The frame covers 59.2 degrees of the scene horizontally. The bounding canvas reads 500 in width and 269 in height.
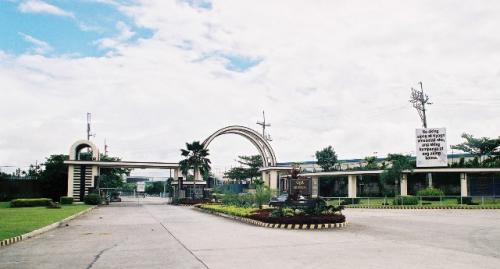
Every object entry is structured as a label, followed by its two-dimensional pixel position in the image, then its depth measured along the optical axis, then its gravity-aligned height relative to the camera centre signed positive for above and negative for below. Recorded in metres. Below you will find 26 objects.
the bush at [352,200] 41.63 -2.16
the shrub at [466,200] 34.55 -1.76
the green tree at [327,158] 69.44 +3.05
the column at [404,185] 40.59 -0.68
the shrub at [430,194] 36.69 -1.33
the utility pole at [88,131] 60.38 +6.09
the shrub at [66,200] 38.84 -2.17
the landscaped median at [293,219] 17.66 -1.75
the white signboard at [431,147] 37.97 +2.67
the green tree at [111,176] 62.47 -0.04
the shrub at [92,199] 39.78 -2.11
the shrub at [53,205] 31.88 -2.17
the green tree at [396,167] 38.22 +0.92
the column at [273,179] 49.56 -0.24
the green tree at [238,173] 67.00 +0.54
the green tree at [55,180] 42.91 -0.45
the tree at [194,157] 45.31 +1.99
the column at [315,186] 51.80 -1.06
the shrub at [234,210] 21.75 -1.85
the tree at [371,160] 48.69 +2.14
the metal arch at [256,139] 47.91 +4.27
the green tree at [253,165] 66.56 +1.77
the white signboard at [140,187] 66.46 -1.67
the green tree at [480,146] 51.81 +3.91
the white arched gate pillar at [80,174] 42.25 +0.15
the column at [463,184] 39.28 -0.57
